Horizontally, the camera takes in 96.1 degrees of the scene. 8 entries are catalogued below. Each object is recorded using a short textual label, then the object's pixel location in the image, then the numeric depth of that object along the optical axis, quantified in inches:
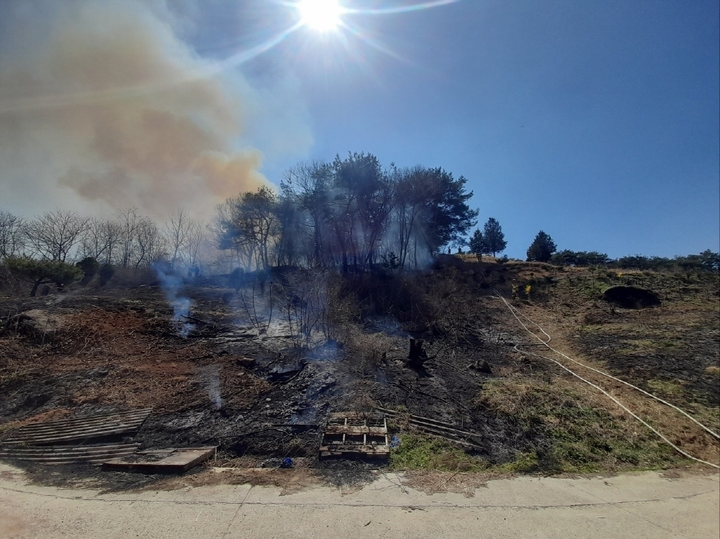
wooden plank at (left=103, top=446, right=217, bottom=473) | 157.2
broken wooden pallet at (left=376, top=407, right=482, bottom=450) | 193.3
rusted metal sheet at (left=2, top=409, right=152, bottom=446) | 189.3
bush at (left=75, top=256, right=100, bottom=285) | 644.1
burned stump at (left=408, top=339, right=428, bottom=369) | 326.2
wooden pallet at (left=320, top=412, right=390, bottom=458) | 172.2
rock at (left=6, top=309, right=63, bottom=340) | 327.6
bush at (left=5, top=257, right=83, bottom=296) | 476.4
